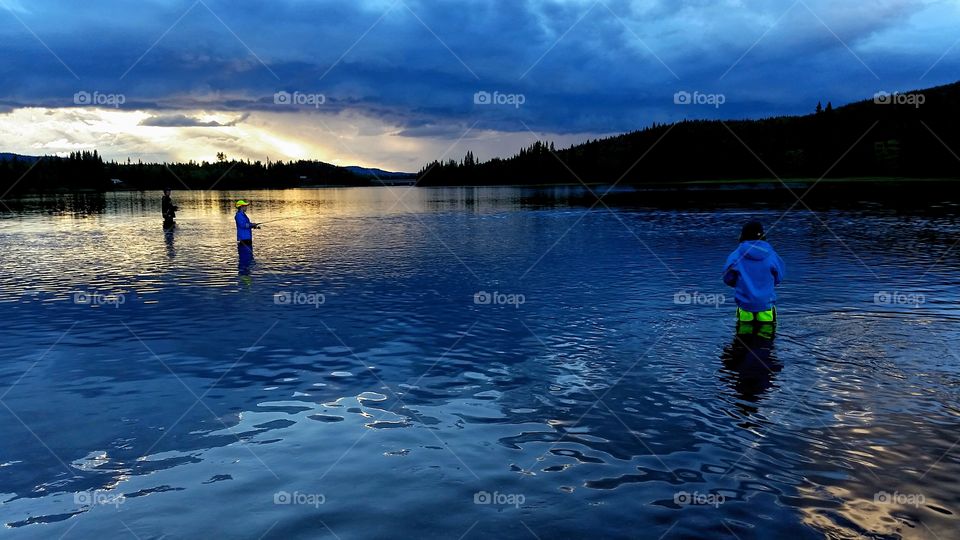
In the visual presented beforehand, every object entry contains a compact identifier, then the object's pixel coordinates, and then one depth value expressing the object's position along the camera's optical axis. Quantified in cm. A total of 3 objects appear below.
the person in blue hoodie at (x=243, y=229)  3186
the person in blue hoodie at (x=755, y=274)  1388
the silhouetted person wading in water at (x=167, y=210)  5048
